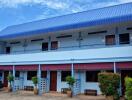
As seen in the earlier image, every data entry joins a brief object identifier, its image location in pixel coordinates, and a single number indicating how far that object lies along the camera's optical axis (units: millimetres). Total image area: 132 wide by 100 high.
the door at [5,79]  34644
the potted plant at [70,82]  23630
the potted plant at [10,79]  29219
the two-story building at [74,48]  22781
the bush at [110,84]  19156
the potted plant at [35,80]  26750
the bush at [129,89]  13883
